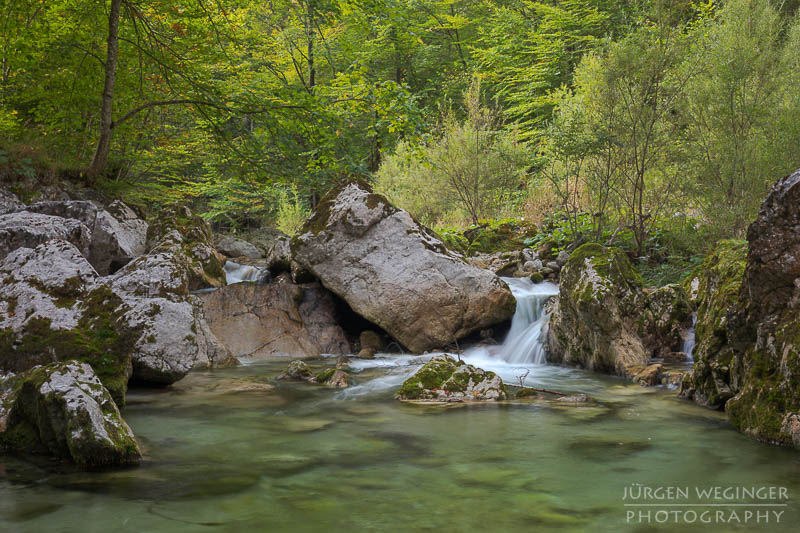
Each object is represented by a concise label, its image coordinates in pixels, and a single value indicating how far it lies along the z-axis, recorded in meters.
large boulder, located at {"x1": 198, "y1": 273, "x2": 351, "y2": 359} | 10.38
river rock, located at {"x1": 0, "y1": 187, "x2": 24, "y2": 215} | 10.62
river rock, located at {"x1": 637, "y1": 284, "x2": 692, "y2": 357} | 8.99
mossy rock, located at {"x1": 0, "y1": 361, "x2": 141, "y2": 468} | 3.88
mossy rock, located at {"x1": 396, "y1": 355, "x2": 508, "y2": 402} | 6.57
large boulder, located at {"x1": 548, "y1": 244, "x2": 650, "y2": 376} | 8.31
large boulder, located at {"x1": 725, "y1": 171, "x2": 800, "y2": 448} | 4.55
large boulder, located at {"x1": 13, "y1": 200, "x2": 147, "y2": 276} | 9.92
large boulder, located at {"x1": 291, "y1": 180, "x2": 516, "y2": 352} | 10.00
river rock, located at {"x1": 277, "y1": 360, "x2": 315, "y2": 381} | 7.77
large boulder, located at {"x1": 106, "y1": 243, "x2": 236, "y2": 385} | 6.33
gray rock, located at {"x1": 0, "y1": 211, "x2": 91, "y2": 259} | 7.57
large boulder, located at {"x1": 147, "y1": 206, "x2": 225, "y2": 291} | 11.23
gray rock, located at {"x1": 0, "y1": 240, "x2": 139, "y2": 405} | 5.51
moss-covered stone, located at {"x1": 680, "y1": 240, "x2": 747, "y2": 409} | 5.90
